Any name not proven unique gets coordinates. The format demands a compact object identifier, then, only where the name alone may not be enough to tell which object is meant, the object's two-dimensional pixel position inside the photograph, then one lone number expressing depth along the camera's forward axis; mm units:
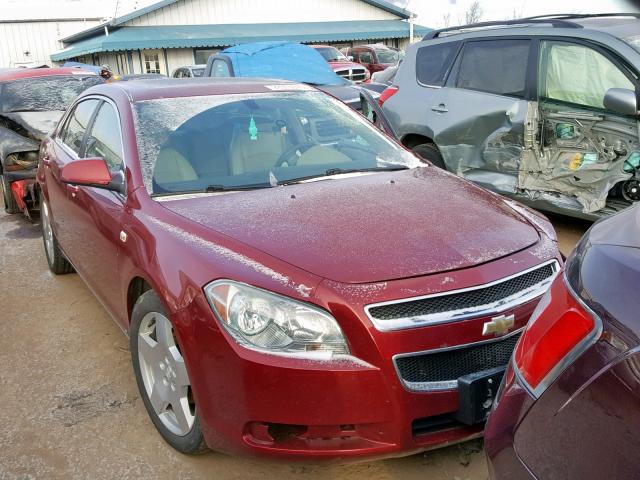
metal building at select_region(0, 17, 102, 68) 42844
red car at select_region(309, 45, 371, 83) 17877
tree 63531
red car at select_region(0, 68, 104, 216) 6707
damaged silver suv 4906
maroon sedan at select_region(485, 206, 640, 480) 1263
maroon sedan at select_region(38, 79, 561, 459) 2189
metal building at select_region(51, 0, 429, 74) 29188
